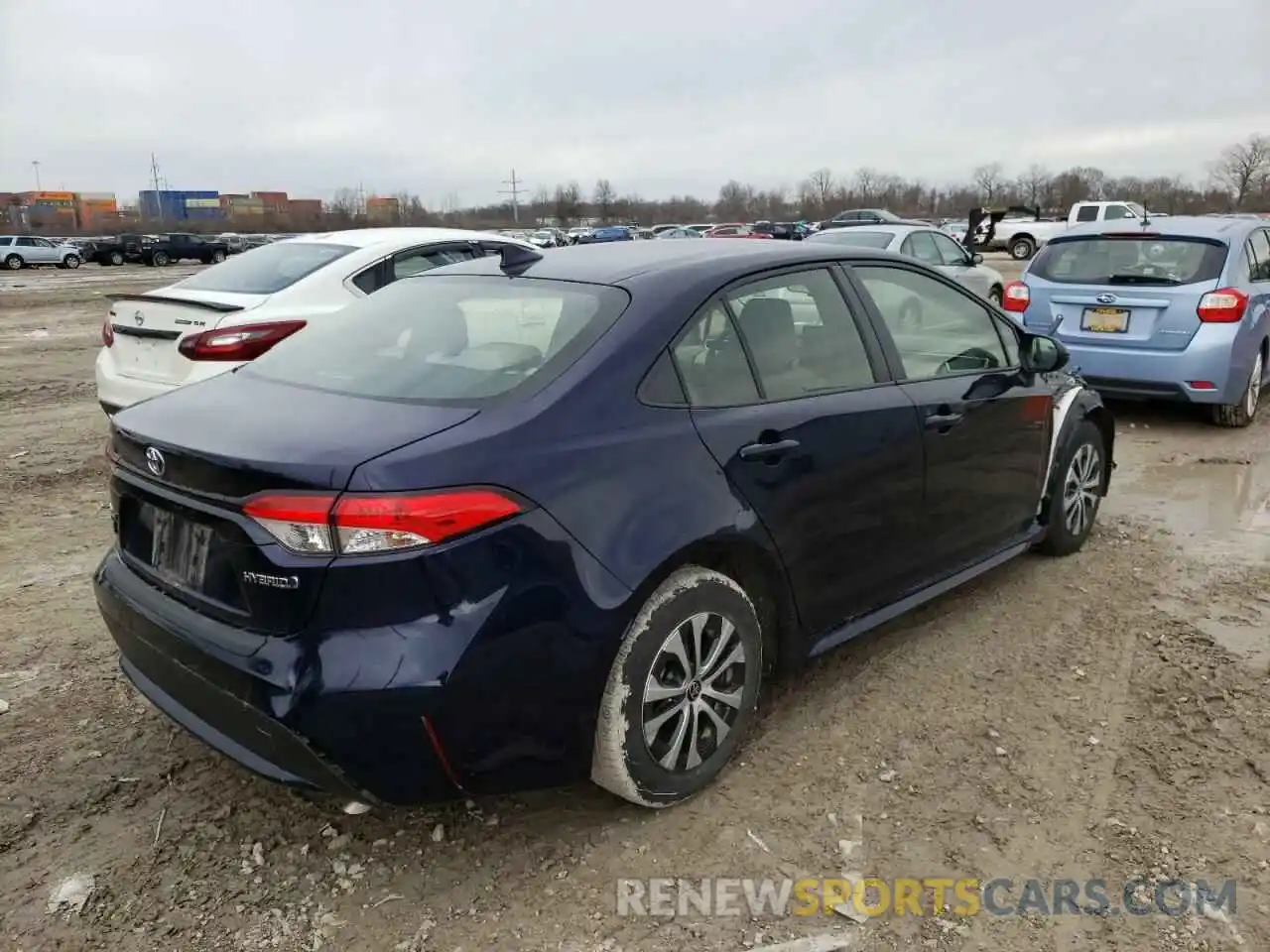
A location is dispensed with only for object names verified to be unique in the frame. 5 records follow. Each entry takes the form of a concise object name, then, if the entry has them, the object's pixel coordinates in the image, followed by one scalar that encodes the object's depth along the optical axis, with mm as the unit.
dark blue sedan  2309
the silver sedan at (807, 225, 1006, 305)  11773
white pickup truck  33844
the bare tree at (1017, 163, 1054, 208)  82375
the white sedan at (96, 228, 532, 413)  5723
